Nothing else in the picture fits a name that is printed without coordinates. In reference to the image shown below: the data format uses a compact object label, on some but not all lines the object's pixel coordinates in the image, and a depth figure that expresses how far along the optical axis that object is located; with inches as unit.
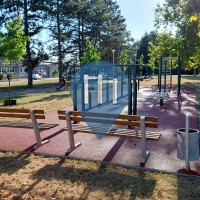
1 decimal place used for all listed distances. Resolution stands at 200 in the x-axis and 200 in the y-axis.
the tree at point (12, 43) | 593.9
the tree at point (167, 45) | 1079.4
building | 3227.4
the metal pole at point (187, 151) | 174.5
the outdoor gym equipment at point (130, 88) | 302.0
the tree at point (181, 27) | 856.9
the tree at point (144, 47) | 2596.0
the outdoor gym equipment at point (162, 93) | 484.6
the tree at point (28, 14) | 1143.0
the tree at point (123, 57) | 1716.3
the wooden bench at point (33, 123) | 225.8
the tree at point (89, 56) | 1092.5
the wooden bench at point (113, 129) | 191.2
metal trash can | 177.8
